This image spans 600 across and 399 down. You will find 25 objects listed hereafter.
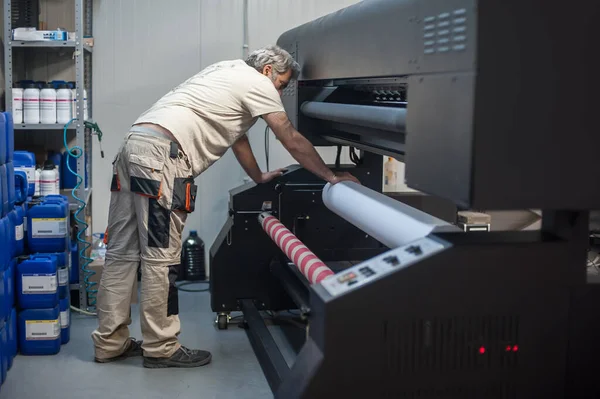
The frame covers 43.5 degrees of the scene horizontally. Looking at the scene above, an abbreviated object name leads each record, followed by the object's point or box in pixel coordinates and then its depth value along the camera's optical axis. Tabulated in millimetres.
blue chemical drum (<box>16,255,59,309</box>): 3490
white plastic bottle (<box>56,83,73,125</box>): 4090
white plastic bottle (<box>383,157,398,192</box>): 4879
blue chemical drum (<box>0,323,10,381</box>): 3119
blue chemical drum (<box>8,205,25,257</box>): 3410
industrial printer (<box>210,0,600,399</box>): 1395
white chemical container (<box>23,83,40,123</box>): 4043
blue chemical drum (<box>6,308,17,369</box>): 3315
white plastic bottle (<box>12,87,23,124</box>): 4032
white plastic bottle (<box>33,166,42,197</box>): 4059
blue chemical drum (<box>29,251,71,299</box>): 3656
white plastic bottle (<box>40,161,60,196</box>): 4052
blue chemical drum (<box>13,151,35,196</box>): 3914
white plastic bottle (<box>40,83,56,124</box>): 4062
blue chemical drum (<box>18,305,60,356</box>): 3506
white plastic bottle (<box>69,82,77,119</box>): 4117
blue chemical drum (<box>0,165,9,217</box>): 3123
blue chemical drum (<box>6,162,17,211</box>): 3264
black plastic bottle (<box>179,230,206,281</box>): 4871
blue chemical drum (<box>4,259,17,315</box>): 3242
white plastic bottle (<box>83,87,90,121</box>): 4327
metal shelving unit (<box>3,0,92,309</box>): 3982
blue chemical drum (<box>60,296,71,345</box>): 3686
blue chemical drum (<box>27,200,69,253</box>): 3629
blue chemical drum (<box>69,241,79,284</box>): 4230
